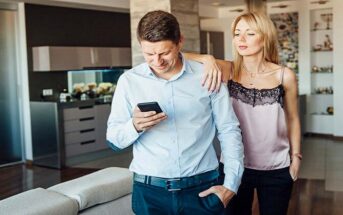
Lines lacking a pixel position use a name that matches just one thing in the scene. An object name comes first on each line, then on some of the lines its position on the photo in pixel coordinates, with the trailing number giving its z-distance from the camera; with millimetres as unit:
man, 1644
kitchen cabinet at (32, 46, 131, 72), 7080
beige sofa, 2057
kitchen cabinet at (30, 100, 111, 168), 6914
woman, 2068
